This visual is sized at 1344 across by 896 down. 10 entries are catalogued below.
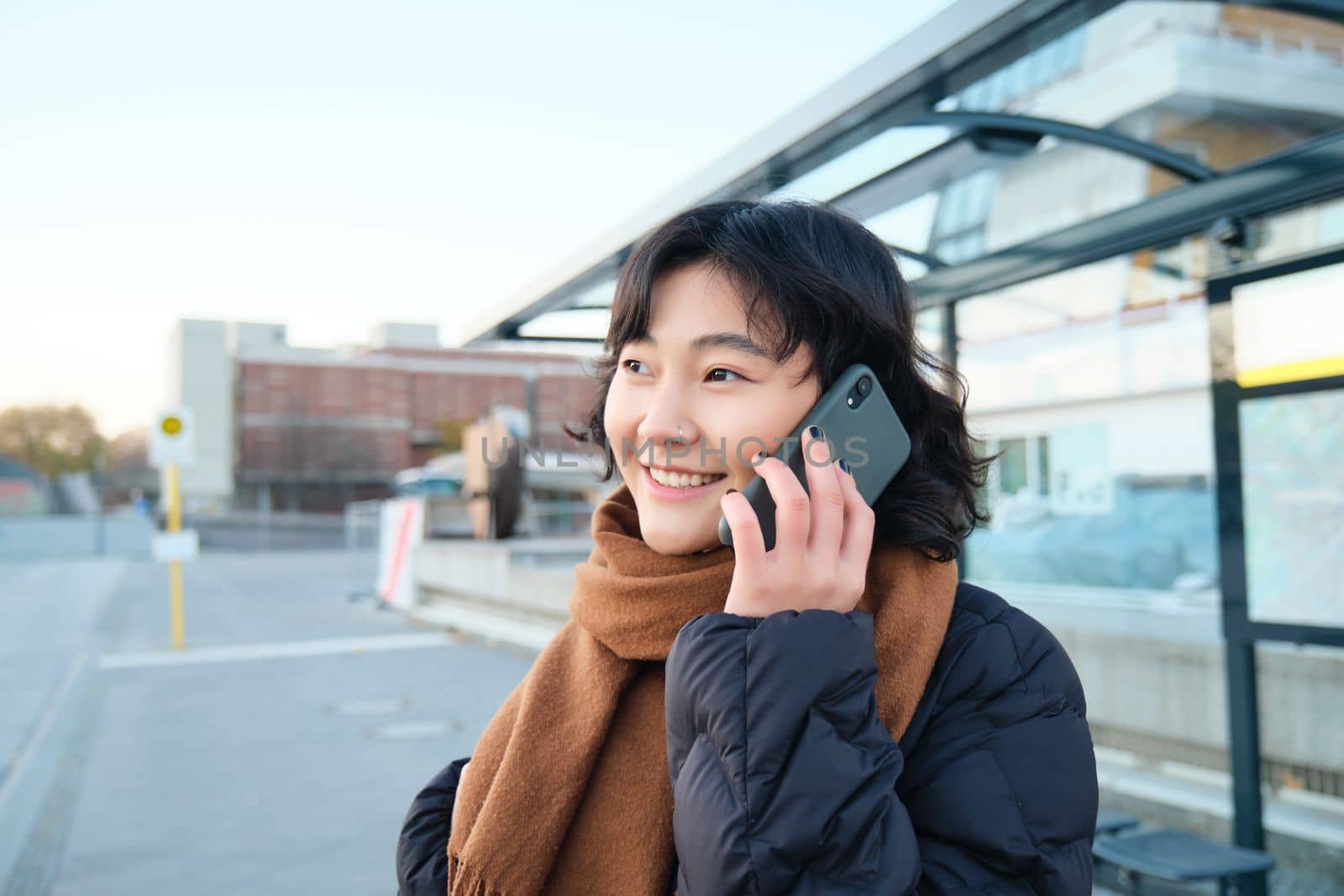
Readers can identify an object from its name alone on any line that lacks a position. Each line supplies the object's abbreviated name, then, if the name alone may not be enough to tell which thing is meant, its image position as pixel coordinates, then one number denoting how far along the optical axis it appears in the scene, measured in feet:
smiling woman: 3.72
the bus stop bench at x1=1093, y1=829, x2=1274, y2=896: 11.10
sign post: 37.04
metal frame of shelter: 9.81
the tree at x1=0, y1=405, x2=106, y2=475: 246.27
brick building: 250.16
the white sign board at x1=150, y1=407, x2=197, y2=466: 37.04
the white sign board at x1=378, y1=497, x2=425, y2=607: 49.83
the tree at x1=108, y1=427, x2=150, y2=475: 291.58
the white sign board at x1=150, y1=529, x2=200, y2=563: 37.99
